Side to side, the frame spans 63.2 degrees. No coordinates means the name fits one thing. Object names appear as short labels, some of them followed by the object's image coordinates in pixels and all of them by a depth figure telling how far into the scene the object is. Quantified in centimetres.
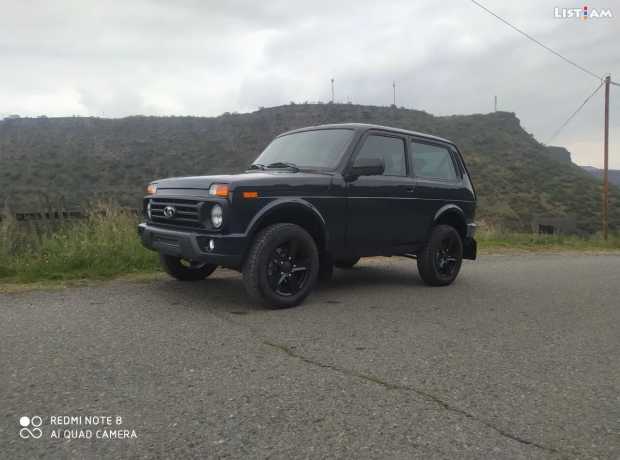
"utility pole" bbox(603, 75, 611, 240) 2275
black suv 445
